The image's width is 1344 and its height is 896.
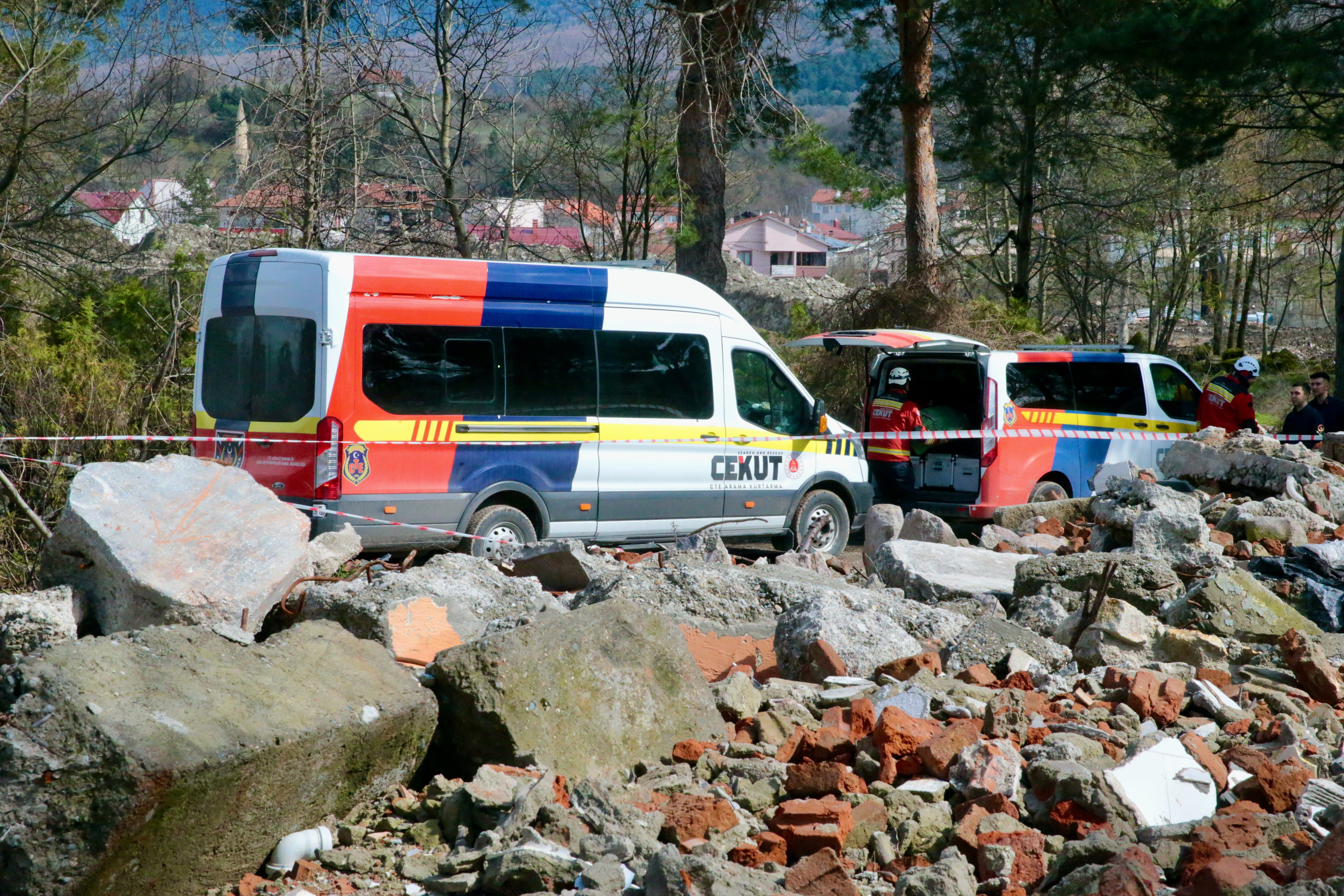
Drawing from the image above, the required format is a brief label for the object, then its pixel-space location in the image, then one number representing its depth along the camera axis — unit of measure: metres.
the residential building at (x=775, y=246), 91.12
